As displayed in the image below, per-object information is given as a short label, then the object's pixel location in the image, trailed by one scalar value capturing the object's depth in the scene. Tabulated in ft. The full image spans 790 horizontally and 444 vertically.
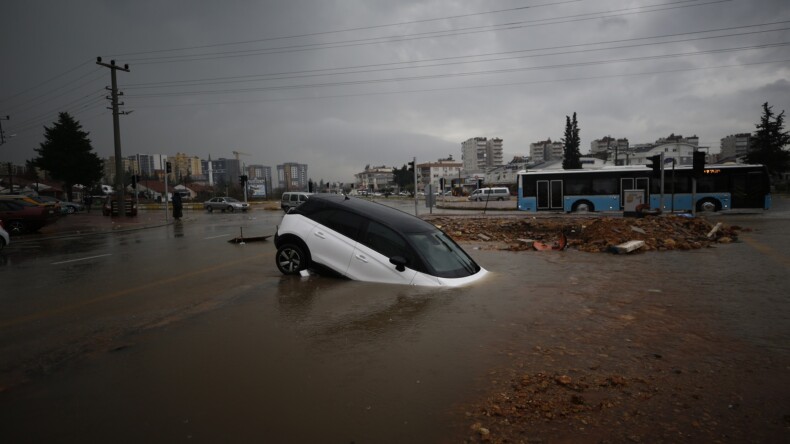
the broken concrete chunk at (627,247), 37.91
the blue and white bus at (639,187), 84.74
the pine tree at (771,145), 198.29
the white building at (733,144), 510.17
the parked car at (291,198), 140.36
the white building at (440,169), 506.52
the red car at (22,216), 64.23
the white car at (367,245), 23.77
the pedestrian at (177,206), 96.63
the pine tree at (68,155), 184.75
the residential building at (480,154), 587.68
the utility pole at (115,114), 98.89
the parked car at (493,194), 188.03
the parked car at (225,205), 141.90
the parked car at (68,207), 128.92
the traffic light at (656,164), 67.10
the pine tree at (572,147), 227.40
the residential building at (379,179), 595.10
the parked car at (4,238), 44.86
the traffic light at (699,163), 62.48
